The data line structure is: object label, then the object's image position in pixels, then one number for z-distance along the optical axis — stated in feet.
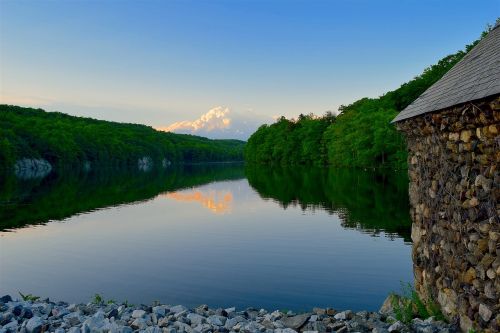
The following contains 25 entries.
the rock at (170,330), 35.65
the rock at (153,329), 35.42
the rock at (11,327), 36.10
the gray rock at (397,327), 33.27
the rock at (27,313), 40.37
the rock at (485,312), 27.43
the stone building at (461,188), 26.81
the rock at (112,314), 40.36
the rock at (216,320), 38.04
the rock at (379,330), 32.91
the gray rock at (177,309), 42.38
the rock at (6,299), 47.34
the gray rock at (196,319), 38.48
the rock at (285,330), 34.55
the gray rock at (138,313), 39.94
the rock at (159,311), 41.14
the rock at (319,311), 39.56
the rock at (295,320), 36.25
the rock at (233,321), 37.20
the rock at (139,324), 37.06
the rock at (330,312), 39.78
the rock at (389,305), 40.98
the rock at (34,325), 36.32
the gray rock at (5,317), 38.78
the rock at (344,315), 37.58
